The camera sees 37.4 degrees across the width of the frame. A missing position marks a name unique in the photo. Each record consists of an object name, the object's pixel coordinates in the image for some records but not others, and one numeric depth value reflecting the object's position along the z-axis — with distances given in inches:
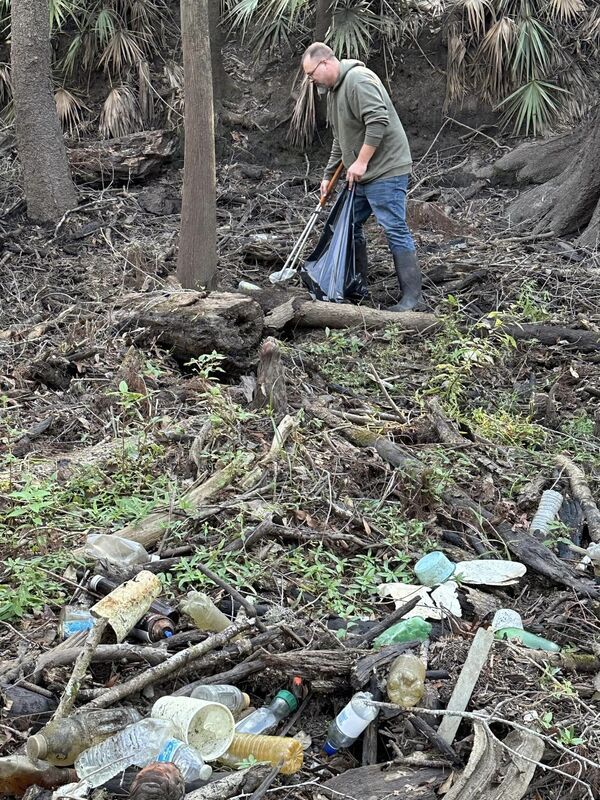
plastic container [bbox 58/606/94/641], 123.3
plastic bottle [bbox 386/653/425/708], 113.2
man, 258.4
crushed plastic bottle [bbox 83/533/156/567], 140.9
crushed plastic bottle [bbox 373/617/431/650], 125.3
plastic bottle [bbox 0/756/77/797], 97.5
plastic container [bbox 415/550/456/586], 142.3
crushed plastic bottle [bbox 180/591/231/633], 124.4
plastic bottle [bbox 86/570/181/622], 132.4
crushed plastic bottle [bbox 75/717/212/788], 99.7
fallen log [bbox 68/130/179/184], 389.7
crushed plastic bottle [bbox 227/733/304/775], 104.1
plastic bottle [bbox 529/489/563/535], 162.4
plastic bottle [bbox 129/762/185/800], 92.1
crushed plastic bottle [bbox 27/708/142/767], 98.7
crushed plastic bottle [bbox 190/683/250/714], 111.7
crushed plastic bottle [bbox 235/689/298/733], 110.9
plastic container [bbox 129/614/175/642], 122.6
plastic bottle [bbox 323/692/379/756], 110.6
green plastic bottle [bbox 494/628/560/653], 127.2
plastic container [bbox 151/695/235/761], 103.8
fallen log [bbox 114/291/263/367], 226.7
